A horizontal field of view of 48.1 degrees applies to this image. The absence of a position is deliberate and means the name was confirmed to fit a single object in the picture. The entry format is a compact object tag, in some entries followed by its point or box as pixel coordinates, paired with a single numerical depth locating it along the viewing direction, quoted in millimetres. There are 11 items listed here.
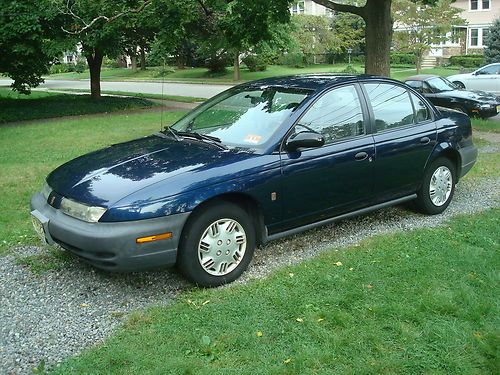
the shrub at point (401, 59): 44594
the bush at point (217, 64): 41438
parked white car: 20281
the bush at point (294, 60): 42638
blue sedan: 4066
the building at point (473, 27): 44125
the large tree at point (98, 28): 14695
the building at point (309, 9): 51138
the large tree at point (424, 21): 29000
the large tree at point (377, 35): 11578
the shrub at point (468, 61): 39025
